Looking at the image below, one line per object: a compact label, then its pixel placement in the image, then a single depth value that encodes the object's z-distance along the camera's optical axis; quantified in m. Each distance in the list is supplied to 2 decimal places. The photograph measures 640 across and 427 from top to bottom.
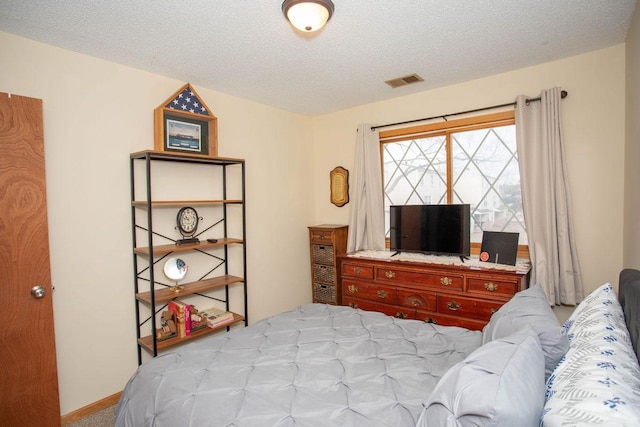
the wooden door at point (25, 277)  1.95
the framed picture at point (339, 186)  3.98
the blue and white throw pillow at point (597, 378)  0.75
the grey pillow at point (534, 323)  1.23
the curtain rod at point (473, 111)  2.64
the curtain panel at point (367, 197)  3.65
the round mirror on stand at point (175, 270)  2.67
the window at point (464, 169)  3.03
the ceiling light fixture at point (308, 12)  1.69
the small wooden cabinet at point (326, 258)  3.71
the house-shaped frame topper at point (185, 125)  2.60
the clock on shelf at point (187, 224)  2.76
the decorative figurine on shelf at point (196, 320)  2.70
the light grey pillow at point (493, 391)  0.84
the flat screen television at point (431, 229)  3.01
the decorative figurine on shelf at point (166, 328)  2.56
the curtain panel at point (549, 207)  2.59
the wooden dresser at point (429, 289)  2.62
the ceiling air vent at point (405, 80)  2.95
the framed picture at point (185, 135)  2.63
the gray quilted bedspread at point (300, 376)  1.24
